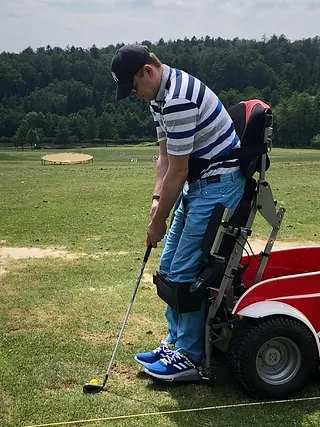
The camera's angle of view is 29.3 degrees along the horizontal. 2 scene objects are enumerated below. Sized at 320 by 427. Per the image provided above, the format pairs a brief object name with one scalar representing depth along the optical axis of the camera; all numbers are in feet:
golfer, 12.48
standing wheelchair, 12.75
